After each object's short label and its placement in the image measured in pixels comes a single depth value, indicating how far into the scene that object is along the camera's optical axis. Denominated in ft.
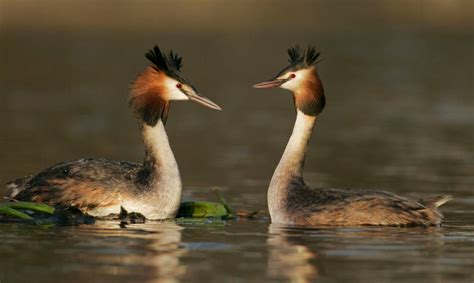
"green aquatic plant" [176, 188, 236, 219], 54.39
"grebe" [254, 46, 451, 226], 51.65
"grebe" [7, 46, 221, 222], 52.95
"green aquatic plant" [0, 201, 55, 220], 51.03
